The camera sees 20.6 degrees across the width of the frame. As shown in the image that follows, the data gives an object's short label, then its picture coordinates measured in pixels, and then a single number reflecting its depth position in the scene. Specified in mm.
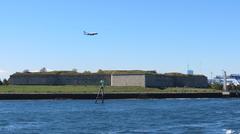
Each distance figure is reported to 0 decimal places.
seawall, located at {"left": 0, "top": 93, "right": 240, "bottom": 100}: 122075
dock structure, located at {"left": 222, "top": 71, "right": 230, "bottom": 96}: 142850
